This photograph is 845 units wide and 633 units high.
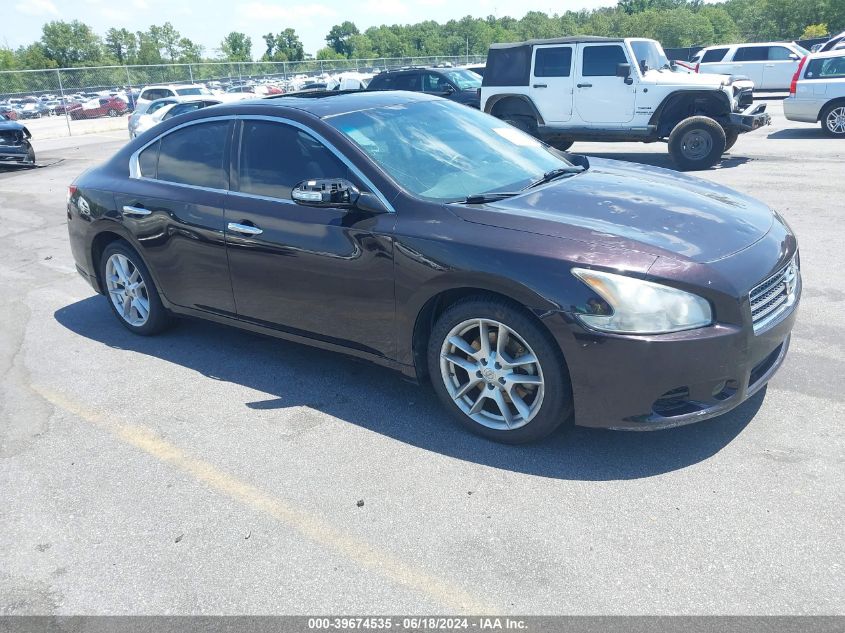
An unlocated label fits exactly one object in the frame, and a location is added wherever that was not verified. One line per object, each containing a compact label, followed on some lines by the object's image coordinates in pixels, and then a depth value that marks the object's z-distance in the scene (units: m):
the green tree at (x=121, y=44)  105.44
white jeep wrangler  11.80
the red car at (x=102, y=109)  30.23
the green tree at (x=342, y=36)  123.31
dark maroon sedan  3.13
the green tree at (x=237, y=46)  115.65
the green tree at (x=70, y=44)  92.69
